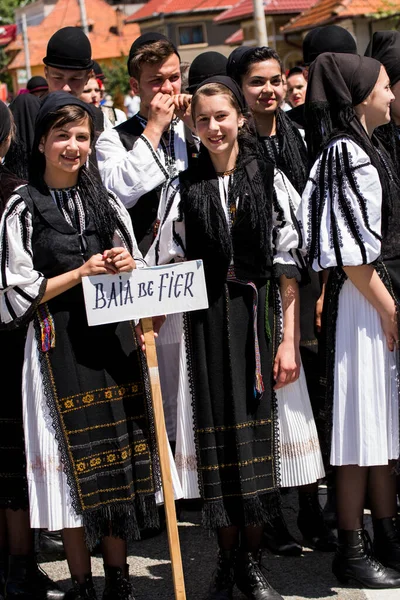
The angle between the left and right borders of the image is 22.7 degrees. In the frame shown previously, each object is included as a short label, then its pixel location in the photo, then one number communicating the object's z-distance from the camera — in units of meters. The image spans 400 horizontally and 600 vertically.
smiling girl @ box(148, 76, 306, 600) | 3.94
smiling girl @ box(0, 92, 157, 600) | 3.80
